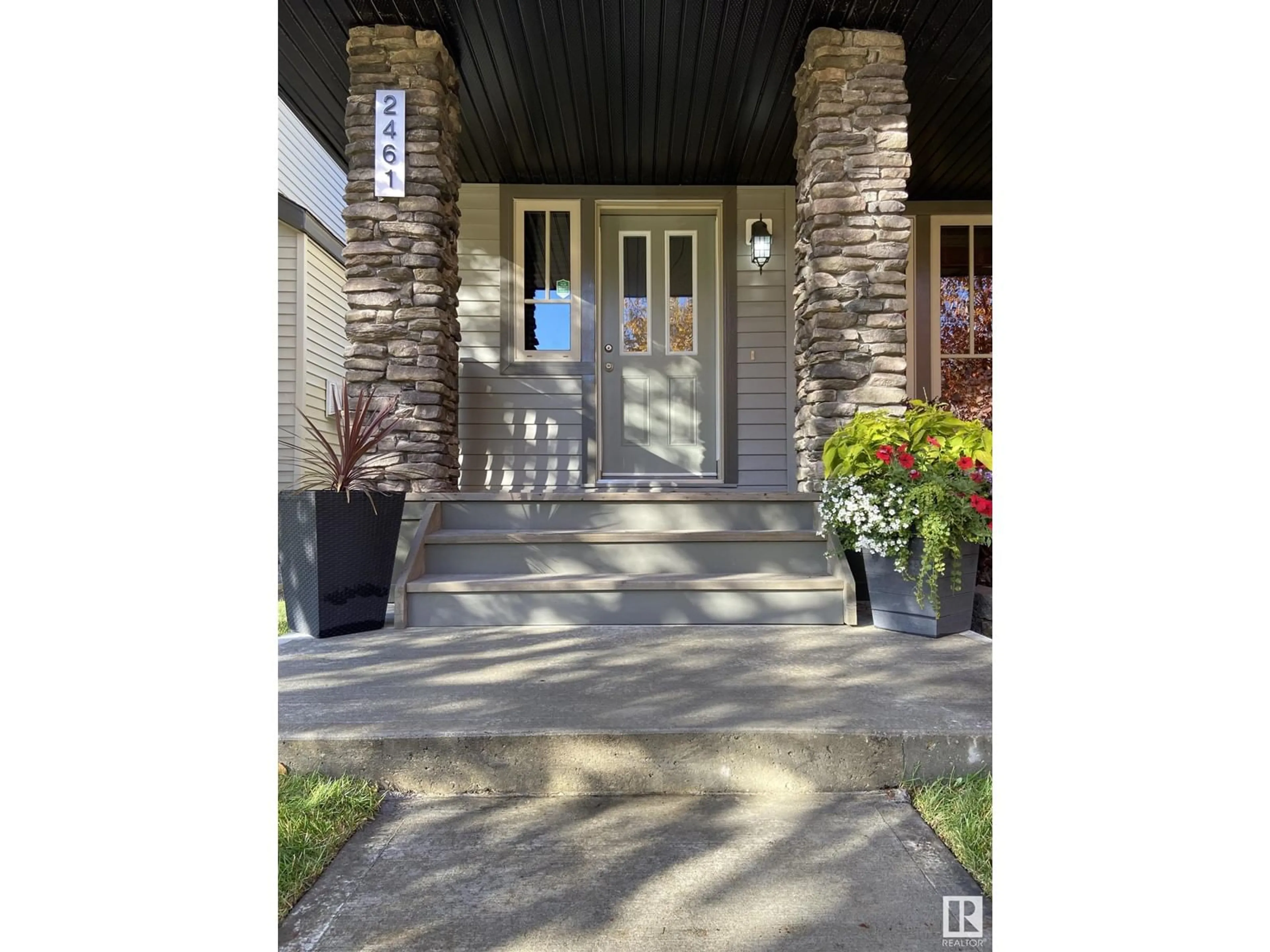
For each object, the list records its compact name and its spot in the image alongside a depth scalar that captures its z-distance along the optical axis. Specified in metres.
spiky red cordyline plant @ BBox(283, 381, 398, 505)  2.88
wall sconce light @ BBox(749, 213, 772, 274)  4.99
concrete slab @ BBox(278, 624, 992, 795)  1.62
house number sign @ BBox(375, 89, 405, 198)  3.47
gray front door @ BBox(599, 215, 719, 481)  5.14
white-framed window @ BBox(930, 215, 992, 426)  5.41
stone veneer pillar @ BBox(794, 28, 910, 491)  3.44
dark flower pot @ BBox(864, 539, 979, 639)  2.71
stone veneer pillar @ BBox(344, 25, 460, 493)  3.50
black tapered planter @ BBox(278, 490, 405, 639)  2.71
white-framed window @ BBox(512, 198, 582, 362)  5.11
